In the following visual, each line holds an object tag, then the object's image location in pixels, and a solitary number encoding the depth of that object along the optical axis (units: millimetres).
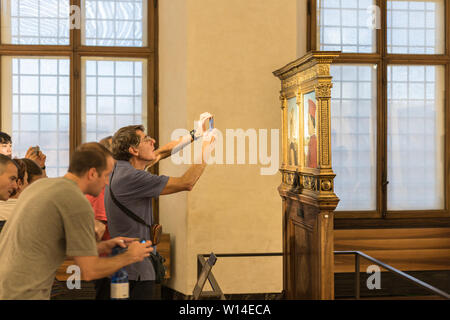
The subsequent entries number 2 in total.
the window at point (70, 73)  5859
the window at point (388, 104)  6086
